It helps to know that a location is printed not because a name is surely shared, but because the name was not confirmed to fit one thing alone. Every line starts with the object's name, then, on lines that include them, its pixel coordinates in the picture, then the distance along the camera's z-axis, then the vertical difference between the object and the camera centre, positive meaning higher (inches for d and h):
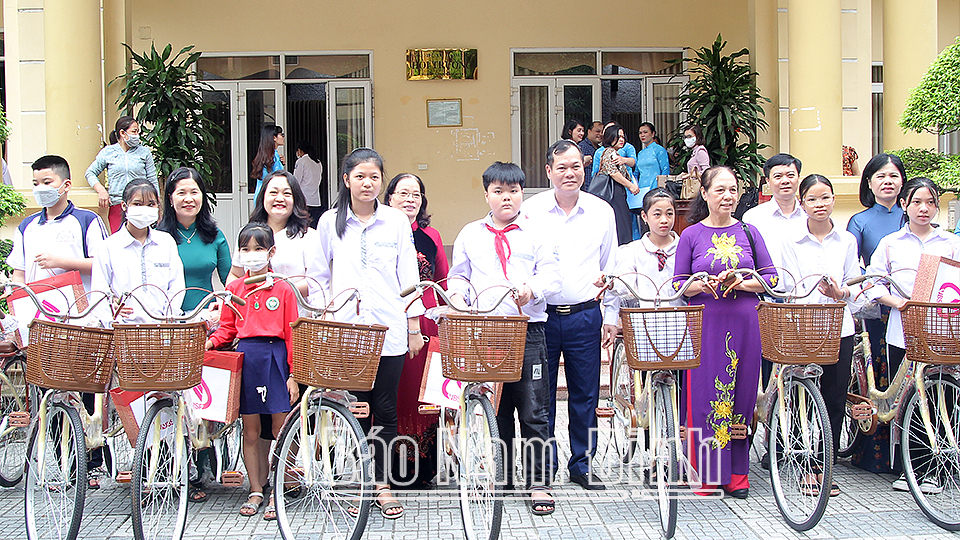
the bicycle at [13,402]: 189.5 -31.3
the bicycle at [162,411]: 148.6 -27.7
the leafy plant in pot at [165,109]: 384.2 +68.0
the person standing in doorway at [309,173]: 452.1 +44.7
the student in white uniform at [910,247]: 183.5 +0.5
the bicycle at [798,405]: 160.1 -30.3
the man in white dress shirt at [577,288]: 186.7 -7.3
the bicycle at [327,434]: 146.9 -32.0
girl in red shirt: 173.0 -15.4
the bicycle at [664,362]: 158.6 -20.1
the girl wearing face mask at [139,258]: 176.9 +0.4
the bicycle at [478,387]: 147.3 -24.3
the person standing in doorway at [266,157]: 381.7 +45.4
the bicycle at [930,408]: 160.7 -31.5
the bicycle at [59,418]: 151.9 -28.8
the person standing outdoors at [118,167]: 306.8 +33.5
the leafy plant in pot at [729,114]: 411.2 +66.2
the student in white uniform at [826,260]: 187.0 -1.9
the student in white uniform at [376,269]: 172.4 -2.5
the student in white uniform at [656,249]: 205.9 +1.0
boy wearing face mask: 194.5 +6.3
